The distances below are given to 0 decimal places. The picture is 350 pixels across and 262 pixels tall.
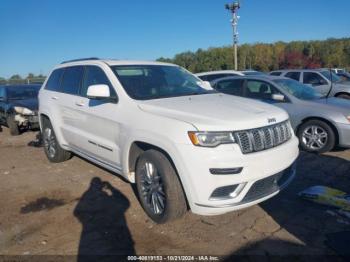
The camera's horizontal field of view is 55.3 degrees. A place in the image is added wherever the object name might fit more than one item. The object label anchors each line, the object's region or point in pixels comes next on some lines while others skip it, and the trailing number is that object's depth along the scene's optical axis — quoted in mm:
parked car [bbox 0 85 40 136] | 9594
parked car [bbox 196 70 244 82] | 12922
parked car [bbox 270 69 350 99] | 12576
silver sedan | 6285
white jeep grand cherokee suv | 3281
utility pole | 27884
